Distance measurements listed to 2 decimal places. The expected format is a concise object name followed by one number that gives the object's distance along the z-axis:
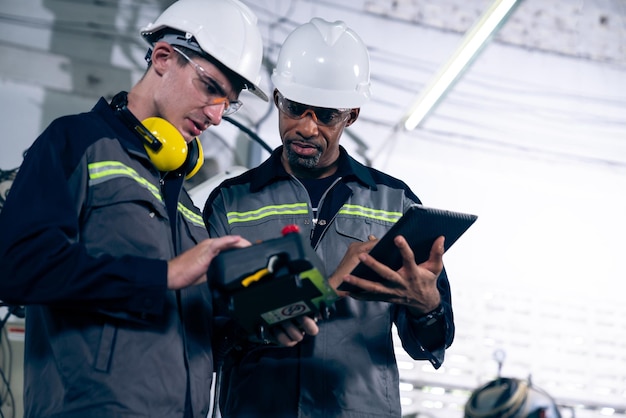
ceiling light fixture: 2.64
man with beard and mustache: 1.70
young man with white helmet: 1.20
